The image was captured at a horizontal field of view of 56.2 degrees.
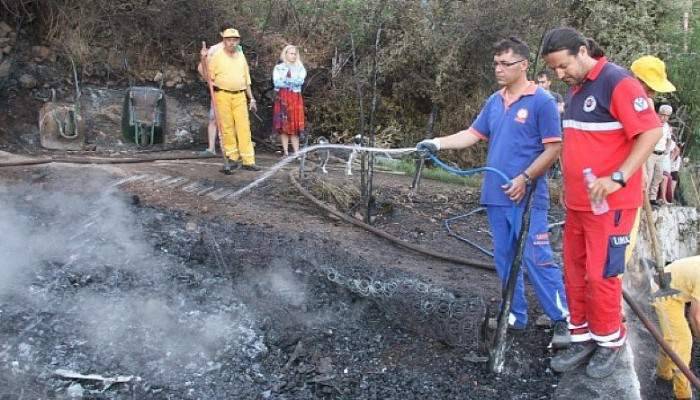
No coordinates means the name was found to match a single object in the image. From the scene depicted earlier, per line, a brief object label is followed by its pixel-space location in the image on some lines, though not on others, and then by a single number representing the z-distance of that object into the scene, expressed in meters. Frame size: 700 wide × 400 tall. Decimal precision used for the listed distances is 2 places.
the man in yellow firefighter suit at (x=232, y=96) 7.62
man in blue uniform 3.86
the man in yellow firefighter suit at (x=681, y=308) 3.96
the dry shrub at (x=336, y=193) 7.19
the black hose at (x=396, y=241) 5.89
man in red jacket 3.29
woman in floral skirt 8.97
